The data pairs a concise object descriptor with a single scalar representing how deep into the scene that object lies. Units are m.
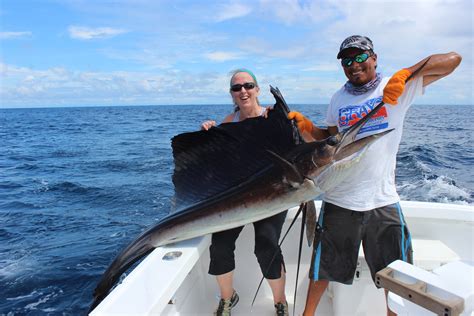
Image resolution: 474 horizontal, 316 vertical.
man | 1.59
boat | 0.99
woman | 1.82
